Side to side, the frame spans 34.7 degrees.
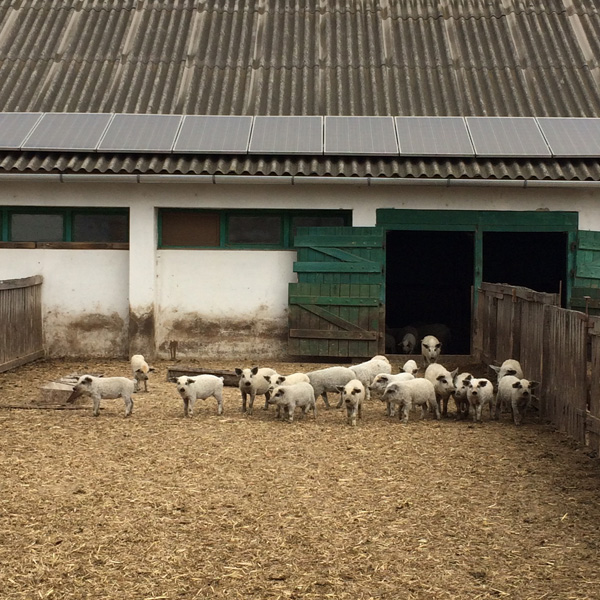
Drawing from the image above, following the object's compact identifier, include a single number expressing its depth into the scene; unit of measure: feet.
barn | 50.16
